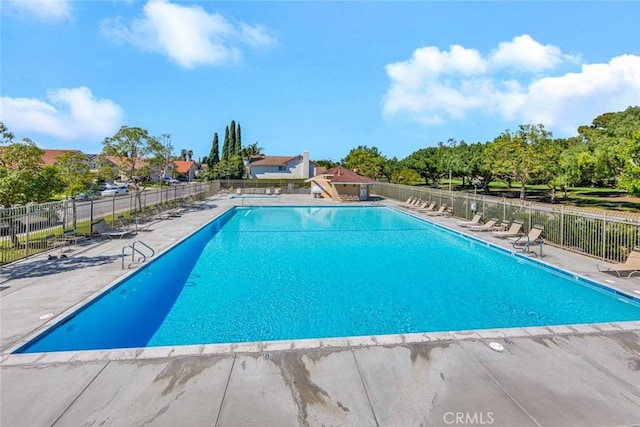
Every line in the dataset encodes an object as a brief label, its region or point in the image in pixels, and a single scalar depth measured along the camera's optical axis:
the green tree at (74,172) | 13.61
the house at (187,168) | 68.41
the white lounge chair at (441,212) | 21.05
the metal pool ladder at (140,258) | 9.48
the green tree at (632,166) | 13.72
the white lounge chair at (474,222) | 16.59
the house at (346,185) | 30.54
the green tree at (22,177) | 9.76
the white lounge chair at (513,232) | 13.76
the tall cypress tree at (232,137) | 64.94
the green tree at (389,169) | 59.43
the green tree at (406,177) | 47.00
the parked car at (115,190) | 34.82
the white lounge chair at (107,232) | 13.02
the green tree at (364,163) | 50.00
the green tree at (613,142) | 21.50
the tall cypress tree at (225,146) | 64.71
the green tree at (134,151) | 17.94
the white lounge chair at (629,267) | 8.51
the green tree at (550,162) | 30.58
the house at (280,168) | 51.56
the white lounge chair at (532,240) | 12.11
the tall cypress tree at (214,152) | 67.40
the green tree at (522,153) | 31.11
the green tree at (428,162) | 50.18
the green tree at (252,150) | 62.16
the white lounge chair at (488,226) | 15.21
